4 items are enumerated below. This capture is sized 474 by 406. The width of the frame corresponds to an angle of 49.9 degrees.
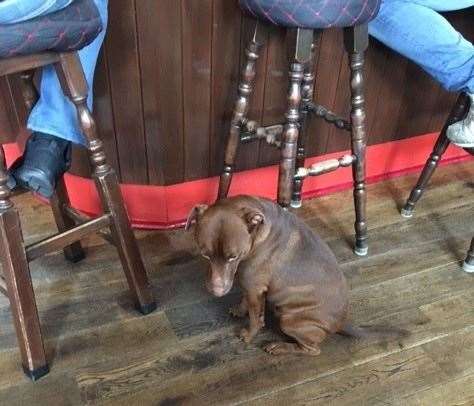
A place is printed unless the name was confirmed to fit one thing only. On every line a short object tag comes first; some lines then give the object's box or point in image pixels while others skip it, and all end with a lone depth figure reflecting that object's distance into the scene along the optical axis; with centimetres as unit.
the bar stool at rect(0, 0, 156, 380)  92
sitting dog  111
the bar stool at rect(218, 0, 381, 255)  109
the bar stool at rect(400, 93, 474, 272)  160
